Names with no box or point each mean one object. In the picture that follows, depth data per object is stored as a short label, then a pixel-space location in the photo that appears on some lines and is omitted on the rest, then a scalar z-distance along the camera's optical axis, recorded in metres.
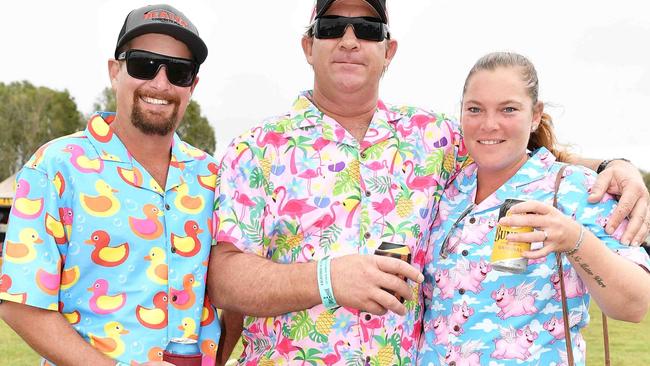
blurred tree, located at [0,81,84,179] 54.03
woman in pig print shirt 3.42
